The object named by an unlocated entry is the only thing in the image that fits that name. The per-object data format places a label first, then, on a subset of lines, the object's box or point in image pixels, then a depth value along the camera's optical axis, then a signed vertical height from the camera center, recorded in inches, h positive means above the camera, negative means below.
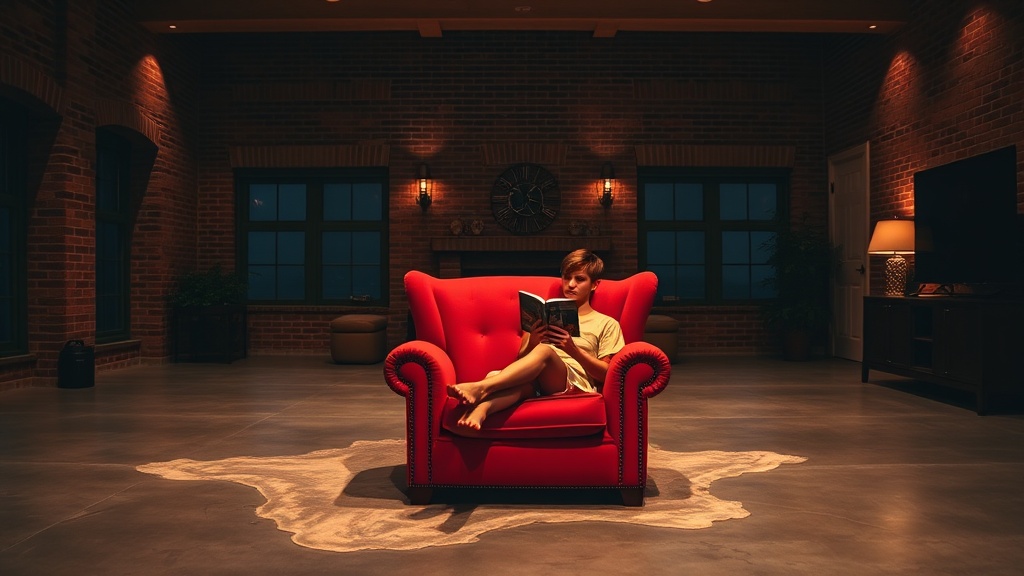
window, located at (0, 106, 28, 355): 271.3 +16.5
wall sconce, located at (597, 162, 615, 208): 379.9 +45.3
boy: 123.9 -12.0
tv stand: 216.4 -16.8
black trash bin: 270.2 -26.3
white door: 350.9 +20.0
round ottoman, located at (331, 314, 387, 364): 356.2 -23.6
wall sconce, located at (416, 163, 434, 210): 377.1 +44.5
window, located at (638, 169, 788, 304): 398.0 +24.8
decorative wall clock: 382.3 +39.4
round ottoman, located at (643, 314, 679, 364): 355.9 -21.2
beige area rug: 114.3 -33.6
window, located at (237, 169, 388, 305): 394.9 +23.4
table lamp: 279.0 +12.6
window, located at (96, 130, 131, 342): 331.0 +20.5
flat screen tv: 227.1 +18.4
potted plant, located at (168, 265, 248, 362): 356.5 -13.4
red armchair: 126.3 -22.8
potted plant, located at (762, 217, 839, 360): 365.4 -0.5
